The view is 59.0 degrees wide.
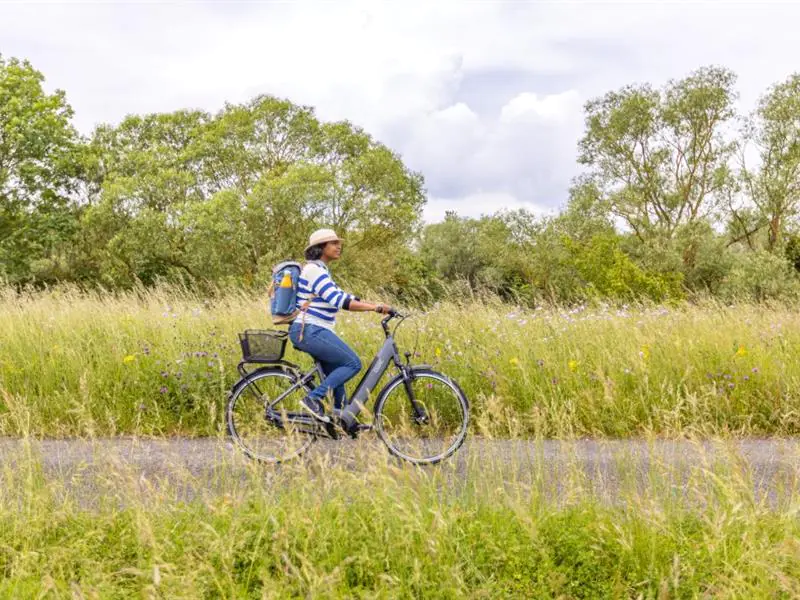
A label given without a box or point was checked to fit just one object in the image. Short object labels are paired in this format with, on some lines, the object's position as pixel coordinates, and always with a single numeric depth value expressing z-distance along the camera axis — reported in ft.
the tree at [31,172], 115.85
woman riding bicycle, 20.54
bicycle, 20.80
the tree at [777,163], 128.26
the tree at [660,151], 134.41
